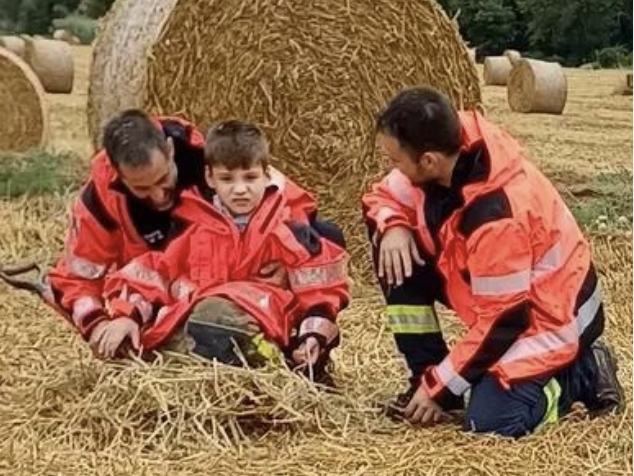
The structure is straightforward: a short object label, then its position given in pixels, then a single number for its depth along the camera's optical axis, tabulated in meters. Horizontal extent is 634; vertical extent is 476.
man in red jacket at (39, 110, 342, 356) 4.89
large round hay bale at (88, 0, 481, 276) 7.34
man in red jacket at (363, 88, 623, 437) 4.48
